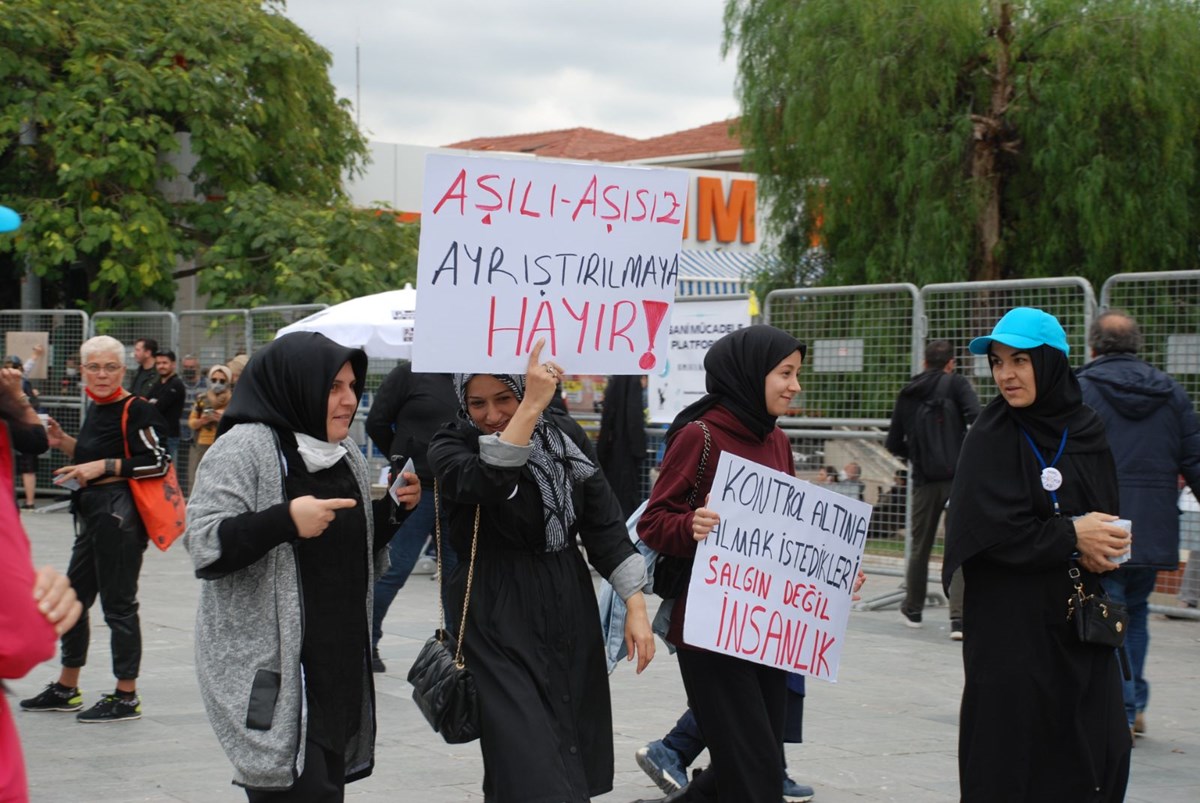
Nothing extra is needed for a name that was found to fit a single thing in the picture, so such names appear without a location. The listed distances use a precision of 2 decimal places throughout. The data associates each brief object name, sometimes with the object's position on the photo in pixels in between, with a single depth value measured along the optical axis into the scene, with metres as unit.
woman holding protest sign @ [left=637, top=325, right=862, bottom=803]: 4.87
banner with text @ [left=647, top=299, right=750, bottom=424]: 12.25
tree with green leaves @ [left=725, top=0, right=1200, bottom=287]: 19.14
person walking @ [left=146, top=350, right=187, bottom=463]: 14.89
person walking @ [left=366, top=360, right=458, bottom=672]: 9.31
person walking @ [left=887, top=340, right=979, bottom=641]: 10.28
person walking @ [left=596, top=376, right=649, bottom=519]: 12.41
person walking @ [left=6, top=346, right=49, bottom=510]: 18.62
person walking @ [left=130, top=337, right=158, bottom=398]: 16.98
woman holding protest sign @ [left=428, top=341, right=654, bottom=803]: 4.25
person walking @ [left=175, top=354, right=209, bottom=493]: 18.31
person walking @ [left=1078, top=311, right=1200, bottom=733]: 7.29
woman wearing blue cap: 4.54
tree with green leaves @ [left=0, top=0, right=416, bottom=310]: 21.95
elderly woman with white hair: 7.51
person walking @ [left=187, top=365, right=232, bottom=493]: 15.45
